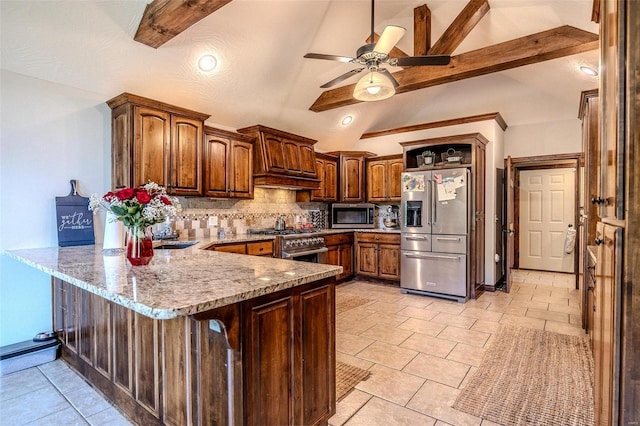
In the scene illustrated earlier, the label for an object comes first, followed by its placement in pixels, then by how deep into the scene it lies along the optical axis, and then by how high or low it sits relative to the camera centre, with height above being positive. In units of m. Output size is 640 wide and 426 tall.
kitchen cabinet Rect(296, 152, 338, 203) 5.60 +0.50
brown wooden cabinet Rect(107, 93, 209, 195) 3.16 +0.68
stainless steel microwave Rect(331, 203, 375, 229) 6.04 -0.08
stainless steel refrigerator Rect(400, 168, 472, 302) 4.47 -0.31
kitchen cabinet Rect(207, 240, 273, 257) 3.64 -0.43
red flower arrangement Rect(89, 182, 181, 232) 1.97 +0.03
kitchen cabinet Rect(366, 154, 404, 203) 5.77 +0.58
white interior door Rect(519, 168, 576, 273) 6.41 -0.13
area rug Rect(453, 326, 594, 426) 2.02 -1.24
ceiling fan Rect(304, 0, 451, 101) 2.58 +1.24
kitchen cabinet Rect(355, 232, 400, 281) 5.31 -0.73
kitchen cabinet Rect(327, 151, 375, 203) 6.00 +0.63
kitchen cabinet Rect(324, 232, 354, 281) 5.23 -0.66
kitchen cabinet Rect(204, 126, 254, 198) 3.96 +0.59
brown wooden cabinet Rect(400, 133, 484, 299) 4.57 +0.64
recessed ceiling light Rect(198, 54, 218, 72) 3.40 +1.56
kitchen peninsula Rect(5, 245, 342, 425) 1.34 -0.62
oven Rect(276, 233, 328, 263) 4.37 -0.51
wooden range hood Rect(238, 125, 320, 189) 4.52 +0.75
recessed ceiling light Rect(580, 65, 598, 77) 3.72 +1.60
